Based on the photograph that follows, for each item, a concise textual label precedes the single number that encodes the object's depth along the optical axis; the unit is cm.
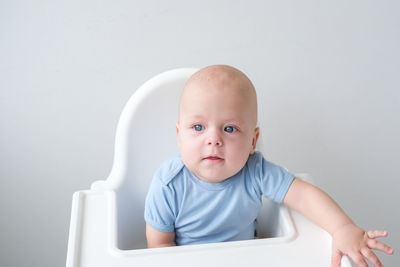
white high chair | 76
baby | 82
